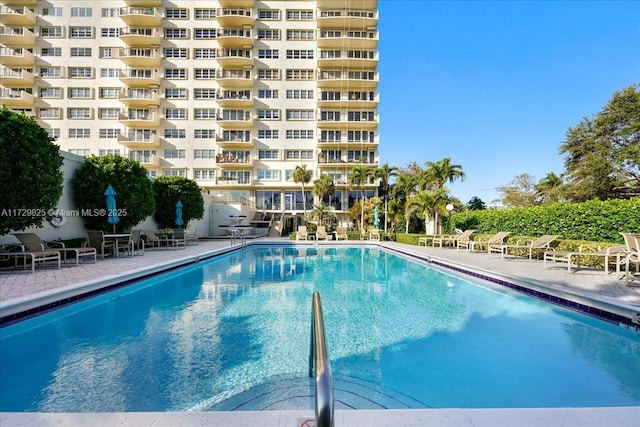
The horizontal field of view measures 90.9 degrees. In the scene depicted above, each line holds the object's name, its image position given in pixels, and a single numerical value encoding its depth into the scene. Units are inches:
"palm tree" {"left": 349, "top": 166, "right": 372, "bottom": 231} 1213.1
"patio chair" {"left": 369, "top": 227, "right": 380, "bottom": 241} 925.6
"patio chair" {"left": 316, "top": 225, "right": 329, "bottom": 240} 941.7
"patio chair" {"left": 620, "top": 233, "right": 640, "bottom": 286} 280.5
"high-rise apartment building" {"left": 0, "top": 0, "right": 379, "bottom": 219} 1364.4
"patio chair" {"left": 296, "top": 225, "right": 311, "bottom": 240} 925.0
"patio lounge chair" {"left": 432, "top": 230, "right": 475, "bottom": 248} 664.7
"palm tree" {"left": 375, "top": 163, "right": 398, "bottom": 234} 1113.0
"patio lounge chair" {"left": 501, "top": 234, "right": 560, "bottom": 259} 437.7
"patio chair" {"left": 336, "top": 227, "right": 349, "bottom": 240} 979.9
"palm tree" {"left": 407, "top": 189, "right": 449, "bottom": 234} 847.7
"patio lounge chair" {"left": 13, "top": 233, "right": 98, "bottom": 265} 354.3
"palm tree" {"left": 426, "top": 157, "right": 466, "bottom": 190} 1104.2
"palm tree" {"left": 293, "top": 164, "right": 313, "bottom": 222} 1278.3
